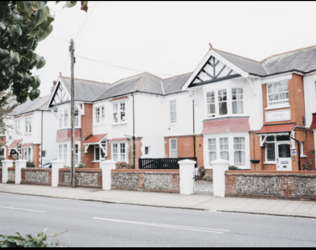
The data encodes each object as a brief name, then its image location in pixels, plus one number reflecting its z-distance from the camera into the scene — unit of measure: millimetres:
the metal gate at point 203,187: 16078
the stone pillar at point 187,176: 15555
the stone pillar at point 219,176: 14586
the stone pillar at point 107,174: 18672
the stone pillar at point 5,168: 25984
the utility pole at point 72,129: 19688
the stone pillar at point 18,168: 24547
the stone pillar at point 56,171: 21734
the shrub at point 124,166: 25028
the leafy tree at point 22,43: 2806
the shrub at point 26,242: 3599
